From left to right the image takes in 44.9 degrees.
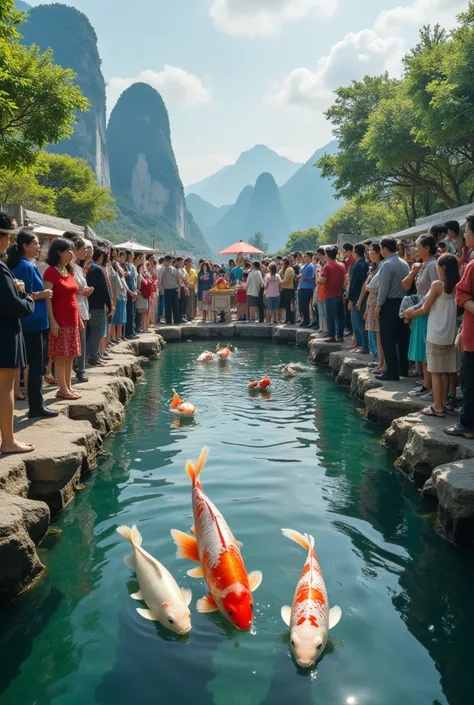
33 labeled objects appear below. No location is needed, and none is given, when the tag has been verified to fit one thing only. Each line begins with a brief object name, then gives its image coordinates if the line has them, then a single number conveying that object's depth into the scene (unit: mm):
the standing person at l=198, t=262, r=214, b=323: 19578
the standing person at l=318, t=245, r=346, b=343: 11672
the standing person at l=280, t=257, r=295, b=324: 16094
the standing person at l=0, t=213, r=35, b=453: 4473
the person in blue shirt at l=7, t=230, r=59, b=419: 5547
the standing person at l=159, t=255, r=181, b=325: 16281
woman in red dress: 6258
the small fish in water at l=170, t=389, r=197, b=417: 7922
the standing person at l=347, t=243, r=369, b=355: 10242
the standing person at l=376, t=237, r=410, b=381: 7961
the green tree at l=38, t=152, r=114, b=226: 49812
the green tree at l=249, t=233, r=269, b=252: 126256
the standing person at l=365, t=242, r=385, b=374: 8594
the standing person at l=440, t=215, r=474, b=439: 5113
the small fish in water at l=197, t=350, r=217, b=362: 12548
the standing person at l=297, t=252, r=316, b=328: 14727
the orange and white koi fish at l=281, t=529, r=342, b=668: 2824
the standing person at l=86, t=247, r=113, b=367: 8648
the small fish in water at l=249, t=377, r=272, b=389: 9555
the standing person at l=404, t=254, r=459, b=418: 5926
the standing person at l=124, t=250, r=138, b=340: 12531
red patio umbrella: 22453
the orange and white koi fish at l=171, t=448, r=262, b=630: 3055
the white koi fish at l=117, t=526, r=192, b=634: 3154
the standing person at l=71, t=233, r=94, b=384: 7758
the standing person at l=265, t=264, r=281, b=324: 16234
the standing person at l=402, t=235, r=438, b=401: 6887
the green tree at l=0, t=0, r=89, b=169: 14688
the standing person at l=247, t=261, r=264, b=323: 16969
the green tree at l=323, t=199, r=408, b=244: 47438
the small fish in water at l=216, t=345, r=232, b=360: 12727
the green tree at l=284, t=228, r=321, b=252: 99625
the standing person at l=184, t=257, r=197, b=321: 17625
